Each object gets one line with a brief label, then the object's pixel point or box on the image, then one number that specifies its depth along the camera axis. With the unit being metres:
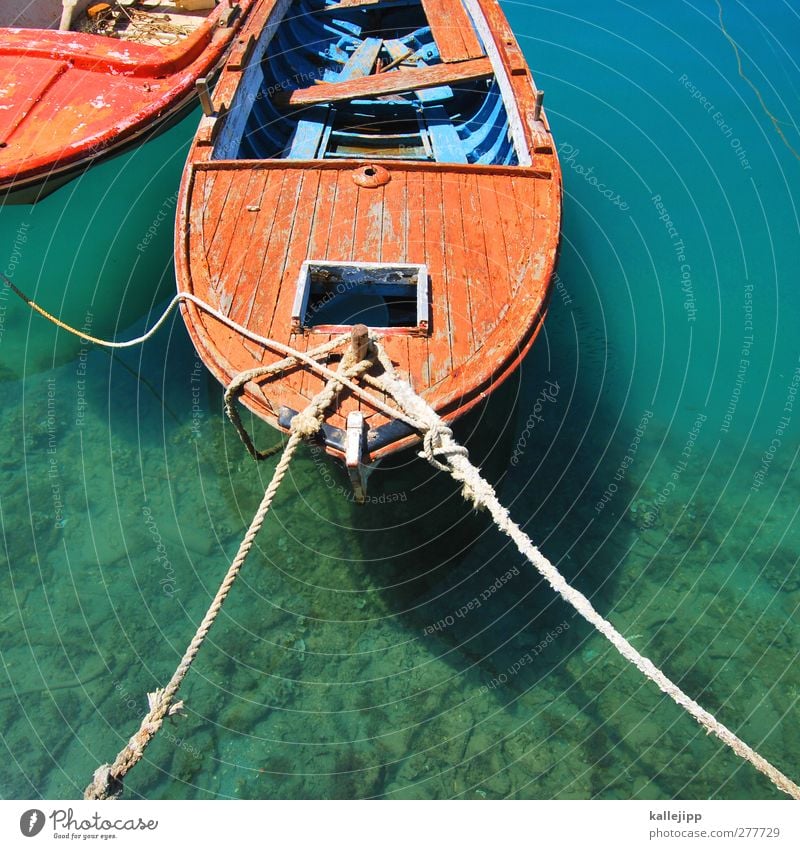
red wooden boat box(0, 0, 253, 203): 7.39
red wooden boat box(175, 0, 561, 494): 4.85
